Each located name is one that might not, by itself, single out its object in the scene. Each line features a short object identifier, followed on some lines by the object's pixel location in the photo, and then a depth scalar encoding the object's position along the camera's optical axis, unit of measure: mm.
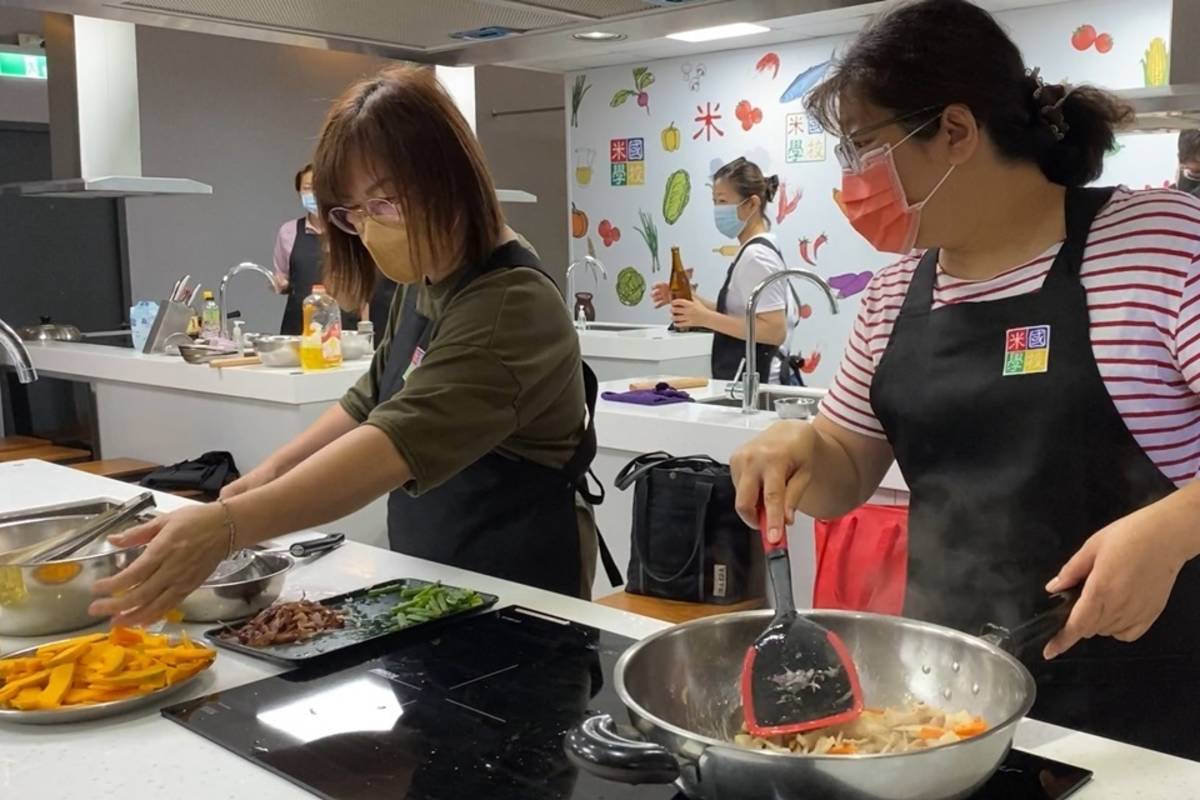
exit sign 6648
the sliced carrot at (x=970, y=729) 1049
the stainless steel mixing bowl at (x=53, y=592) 1517
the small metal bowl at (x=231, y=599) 1598
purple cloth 3656
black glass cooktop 1104
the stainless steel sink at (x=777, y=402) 3352
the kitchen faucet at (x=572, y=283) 7663
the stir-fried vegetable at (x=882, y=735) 1057
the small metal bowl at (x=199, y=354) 4277
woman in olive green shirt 1504
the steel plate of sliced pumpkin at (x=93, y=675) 1271
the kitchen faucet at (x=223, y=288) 4508
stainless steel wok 904
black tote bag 3002
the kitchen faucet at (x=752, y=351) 3166
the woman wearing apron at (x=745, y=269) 4262
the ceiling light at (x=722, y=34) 5973
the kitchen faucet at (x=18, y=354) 1807
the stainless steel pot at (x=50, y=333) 5098
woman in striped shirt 1373
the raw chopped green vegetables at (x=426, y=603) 1578
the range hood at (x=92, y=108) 4090
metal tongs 1593
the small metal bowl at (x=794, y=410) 3285
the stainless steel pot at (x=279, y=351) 4078
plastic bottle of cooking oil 4012
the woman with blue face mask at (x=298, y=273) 5484
